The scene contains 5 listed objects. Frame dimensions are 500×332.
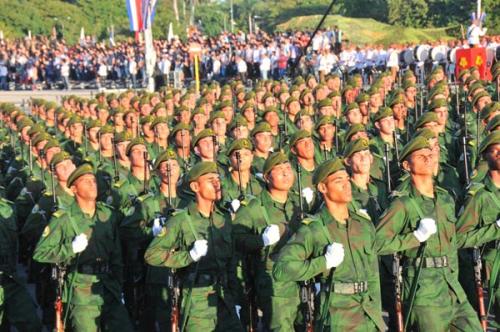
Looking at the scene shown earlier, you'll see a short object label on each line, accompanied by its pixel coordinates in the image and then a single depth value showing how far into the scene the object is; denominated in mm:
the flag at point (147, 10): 55050
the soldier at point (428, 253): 12807
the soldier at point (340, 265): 11917
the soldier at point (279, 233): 14721
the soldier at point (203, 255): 13750
